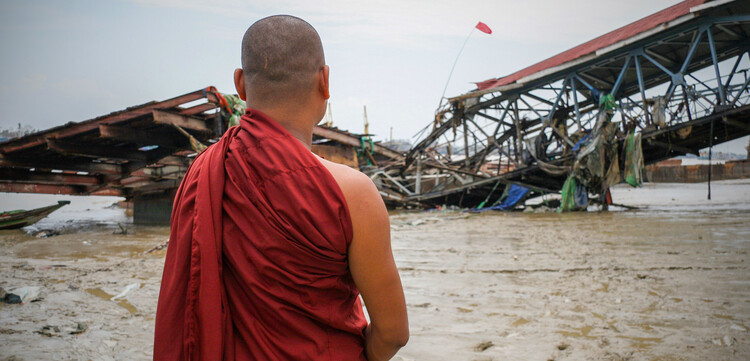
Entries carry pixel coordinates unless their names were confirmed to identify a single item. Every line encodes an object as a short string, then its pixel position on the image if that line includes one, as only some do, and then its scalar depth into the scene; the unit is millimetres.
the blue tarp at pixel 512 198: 14453
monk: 1110
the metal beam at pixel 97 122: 8812
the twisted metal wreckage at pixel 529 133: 9625
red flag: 14219
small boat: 10914
